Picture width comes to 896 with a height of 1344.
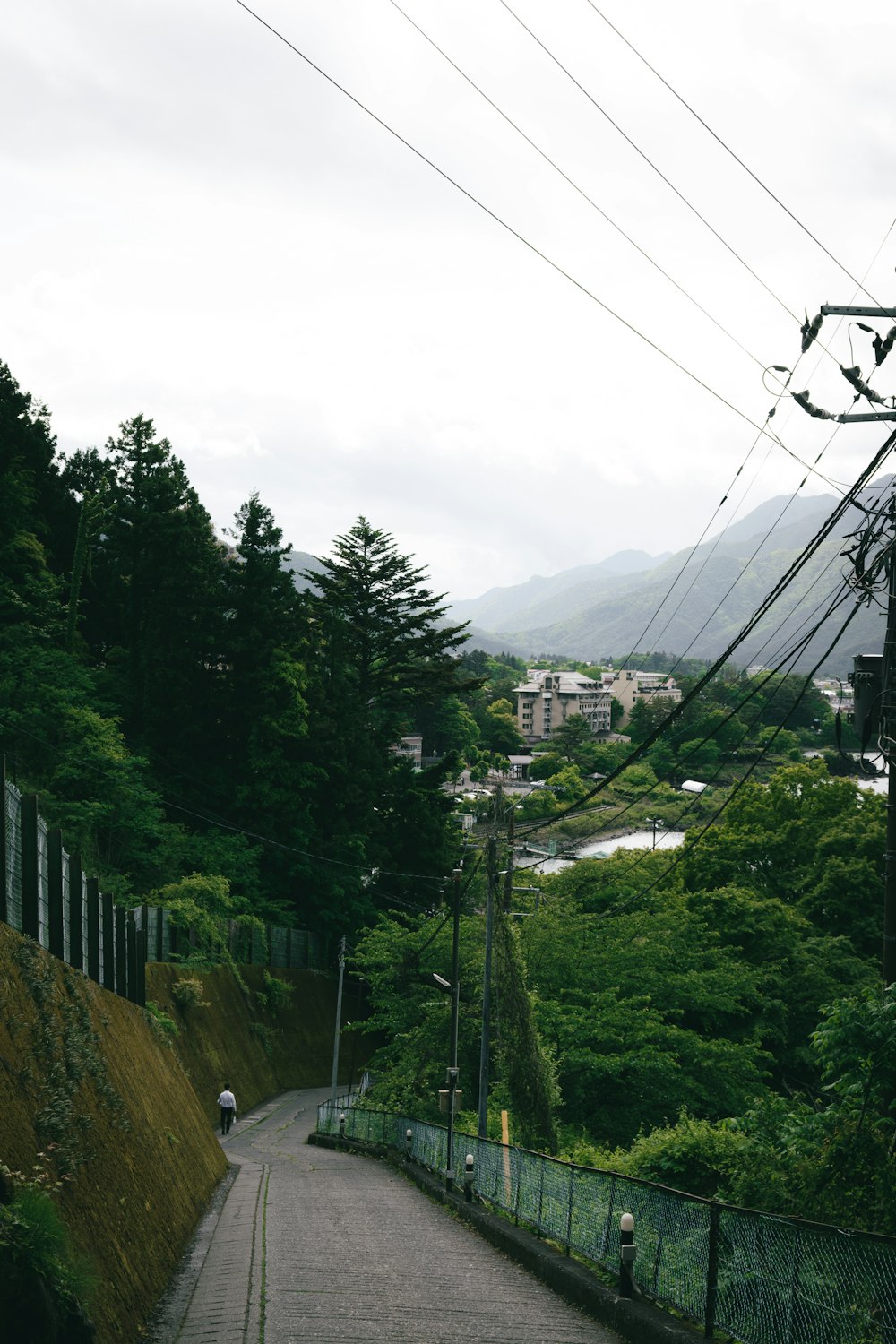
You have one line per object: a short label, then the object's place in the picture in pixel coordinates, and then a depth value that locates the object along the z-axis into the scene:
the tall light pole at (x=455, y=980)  25.49
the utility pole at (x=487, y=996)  26.30
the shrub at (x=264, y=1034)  46.94
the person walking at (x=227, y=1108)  33.77
